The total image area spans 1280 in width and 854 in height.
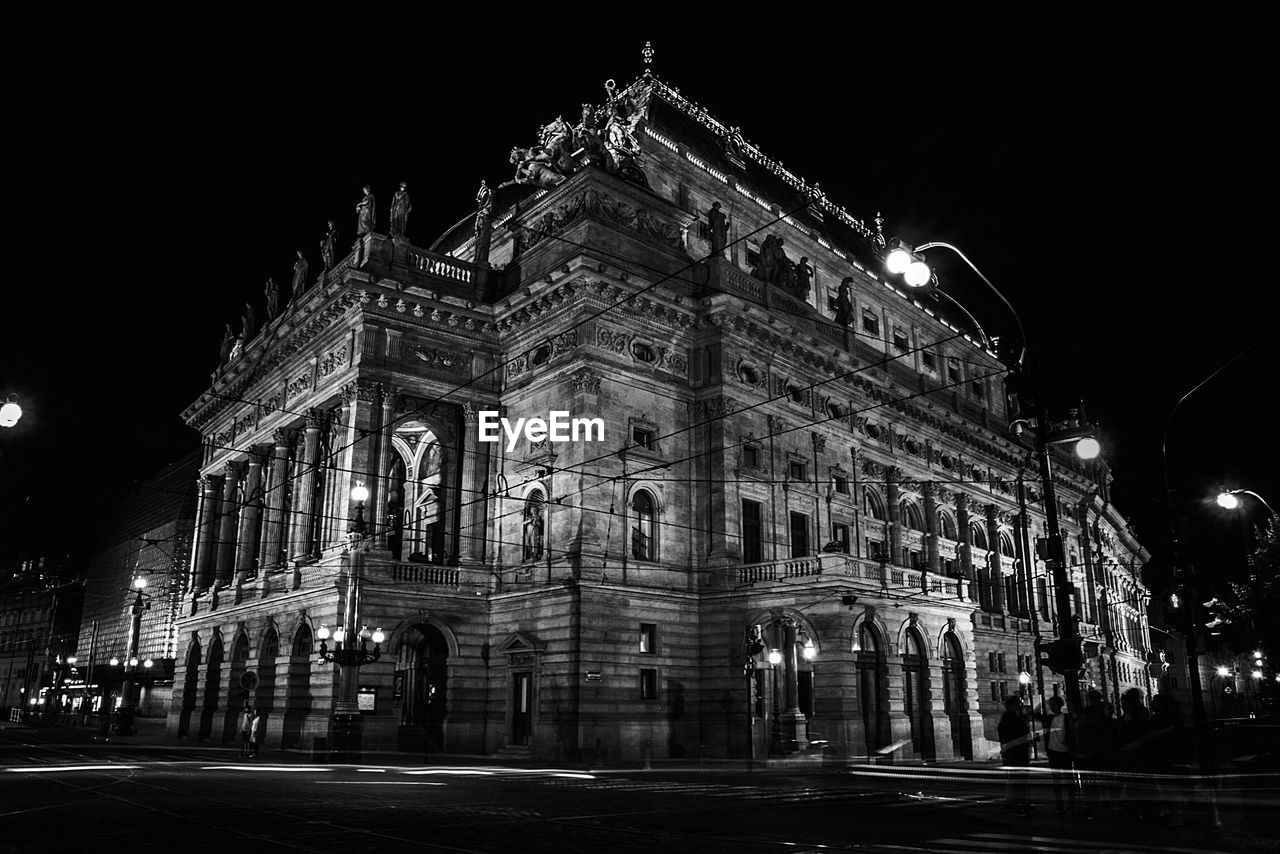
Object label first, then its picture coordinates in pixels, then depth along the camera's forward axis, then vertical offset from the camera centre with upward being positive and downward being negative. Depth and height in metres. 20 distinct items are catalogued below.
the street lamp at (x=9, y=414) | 16.41 +4.32
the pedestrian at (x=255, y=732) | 31.57 -1.87
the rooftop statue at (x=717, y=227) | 41.19 +19.06
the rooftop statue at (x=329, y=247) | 40.91 +17.86
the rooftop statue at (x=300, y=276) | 44.94 +18.17
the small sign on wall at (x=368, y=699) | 32.81 -0.82
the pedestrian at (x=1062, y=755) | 15.49 -1.26
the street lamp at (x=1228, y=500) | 25.90 +4.73
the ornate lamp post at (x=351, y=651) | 30.92 +0.73
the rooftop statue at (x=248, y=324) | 51.16 +18.27
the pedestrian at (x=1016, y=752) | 15.52 -1.17
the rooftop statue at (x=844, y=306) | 48.00 +18.16
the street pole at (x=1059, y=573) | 16.09 +1.84
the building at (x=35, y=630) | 88.00 +4.05
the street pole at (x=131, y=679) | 48.94 -0.31
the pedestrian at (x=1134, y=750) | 15.69 -1.18
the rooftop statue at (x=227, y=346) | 53.47 +17.81
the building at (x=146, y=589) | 59.50 +6.25
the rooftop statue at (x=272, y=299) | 47.75 +18.18
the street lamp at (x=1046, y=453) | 14.98 +4.12
